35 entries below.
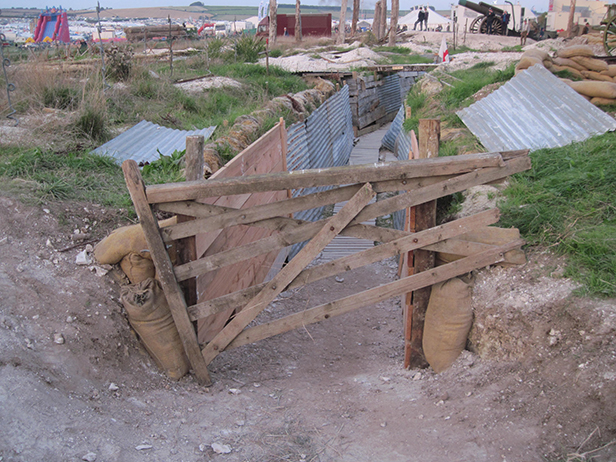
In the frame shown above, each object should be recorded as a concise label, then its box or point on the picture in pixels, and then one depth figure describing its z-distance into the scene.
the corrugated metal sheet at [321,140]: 7.67
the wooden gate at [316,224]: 3.23
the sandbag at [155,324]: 3.37
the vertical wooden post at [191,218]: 3.56
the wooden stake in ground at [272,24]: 26.05
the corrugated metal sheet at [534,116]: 5.63
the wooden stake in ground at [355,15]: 33.97
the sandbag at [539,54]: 7.84
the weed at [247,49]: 17.05
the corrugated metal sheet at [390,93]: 18.08
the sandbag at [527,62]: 7.58
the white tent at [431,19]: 57.78
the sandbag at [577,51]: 7.76
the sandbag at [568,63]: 7.79
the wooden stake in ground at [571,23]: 22.69
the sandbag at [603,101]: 6.30
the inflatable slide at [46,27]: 22.85
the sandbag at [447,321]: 3.59
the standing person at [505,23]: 32.99
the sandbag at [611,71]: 7.36
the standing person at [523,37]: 25.02
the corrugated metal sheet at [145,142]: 5.64
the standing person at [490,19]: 33.84
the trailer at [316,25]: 41.99
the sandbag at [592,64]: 7.58
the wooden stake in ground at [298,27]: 30.86
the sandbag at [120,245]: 3.50
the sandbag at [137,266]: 3.55
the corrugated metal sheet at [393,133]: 10.61
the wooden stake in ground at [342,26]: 28.52
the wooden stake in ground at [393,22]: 27.80
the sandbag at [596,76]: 7.41
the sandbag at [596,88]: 6.22
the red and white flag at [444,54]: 19.79
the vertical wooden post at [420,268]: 3.58
